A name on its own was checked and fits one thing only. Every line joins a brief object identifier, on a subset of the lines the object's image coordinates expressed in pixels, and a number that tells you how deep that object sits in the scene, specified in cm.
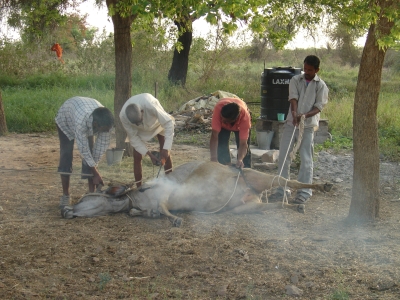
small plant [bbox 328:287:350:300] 373
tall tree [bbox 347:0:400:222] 510
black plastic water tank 1041
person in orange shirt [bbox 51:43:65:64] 1636
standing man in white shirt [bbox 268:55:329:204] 640
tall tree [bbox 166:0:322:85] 479
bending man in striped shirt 563
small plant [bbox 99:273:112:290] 404
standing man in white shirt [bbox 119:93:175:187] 612
